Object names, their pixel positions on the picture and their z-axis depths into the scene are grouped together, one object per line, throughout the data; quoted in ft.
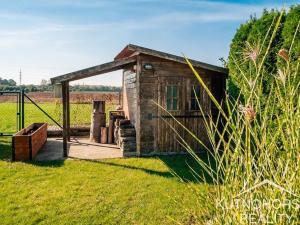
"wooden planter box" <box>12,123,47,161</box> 19.81
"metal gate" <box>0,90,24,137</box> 30.02
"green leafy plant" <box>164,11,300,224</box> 3.35
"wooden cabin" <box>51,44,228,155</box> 21.56
